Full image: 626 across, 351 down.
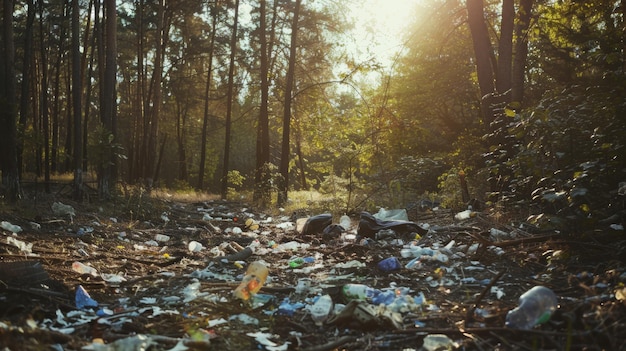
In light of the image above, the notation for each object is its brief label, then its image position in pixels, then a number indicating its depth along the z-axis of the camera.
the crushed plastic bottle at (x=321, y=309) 2.87
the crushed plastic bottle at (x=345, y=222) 7.24
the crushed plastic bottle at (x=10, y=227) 4.93
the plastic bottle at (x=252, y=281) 3.36
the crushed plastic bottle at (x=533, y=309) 2.40
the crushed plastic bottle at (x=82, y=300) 2.97
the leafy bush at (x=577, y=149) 3.61
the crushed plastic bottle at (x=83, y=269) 3.79
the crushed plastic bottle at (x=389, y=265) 4.19
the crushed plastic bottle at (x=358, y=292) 3.21
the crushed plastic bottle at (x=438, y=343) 2.31
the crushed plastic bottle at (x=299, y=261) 4.73
